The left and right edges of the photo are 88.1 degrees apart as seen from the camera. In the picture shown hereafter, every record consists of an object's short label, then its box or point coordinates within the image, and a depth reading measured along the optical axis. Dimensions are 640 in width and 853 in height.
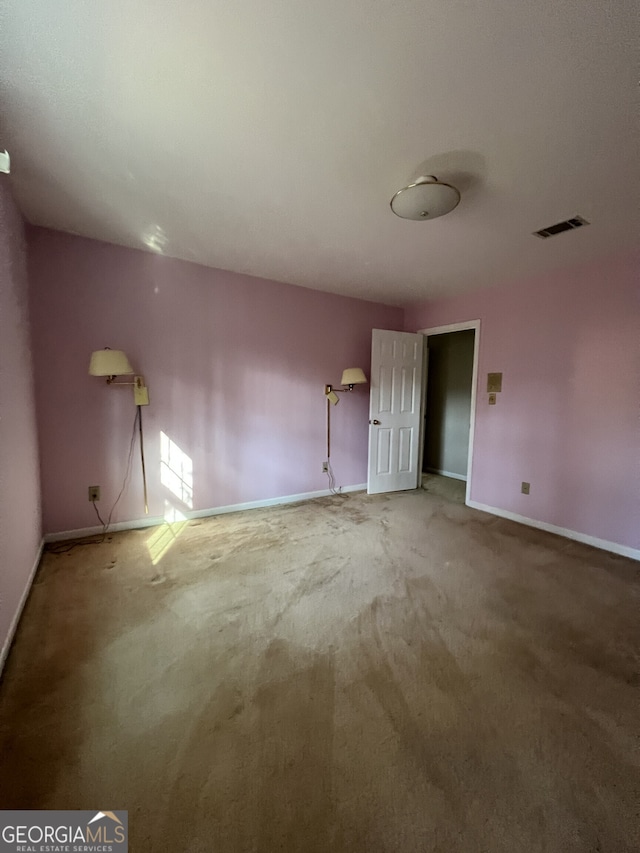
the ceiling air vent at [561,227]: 2.27
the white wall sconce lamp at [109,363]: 2.62
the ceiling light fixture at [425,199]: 1.76
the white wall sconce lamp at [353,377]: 3.89
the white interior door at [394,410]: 4.26
